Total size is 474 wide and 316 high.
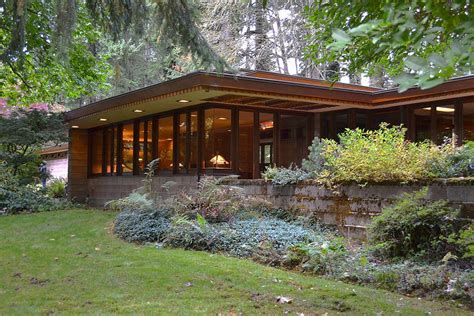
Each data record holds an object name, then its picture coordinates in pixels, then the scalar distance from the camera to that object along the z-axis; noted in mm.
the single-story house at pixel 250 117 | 12172
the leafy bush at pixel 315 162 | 9789
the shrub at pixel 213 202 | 9445
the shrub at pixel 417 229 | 6691
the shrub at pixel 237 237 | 7781
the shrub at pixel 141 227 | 8906
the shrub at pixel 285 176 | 9906
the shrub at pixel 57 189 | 19997
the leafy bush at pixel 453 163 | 7313
